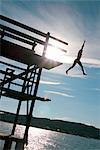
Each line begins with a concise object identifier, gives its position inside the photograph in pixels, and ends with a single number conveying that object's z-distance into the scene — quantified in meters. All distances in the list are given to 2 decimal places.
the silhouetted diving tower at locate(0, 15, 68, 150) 12.25
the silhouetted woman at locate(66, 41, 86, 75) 17.13
